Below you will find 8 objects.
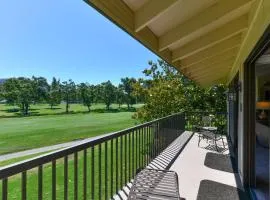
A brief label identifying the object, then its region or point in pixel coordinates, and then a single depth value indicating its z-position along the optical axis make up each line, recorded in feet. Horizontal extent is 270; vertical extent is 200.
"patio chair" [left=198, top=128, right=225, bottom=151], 12.35
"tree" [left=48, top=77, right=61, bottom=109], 97.01
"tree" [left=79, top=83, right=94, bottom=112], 93.28
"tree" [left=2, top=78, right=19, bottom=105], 86.60
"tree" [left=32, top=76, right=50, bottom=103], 92.22
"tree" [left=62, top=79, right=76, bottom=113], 96.21
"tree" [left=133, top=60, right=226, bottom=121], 19.10
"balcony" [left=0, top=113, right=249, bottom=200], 3.54
